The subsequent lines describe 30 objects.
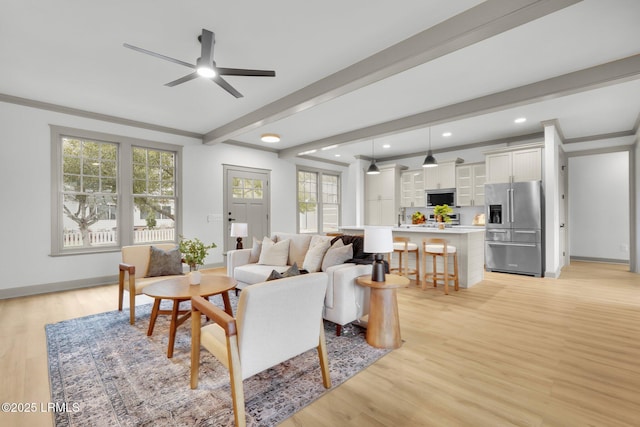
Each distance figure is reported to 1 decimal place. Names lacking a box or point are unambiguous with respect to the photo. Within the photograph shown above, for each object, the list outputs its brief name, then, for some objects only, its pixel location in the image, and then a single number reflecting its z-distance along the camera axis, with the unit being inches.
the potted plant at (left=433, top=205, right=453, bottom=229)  207.3
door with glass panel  252.7
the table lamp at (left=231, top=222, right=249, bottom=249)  182.2
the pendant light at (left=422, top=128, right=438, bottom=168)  223.5
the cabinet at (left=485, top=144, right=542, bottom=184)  218.7
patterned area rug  67.6
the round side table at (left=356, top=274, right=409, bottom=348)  101.0
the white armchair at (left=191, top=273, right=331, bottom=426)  61.1
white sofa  108.0
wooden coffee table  96.9
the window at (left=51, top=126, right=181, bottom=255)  179.2
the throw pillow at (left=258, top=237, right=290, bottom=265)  154.6
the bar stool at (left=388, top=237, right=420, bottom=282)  192.2
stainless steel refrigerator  211.3
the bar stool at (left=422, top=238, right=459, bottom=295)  171.3
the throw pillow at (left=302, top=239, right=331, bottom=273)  130.5
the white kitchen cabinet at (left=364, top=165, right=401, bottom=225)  310.2
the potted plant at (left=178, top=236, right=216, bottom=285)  112.3
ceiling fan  103.7
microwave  282.2
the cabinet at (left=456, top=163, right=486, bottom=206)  265.3
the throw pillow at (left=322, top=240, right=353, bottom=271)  123.0
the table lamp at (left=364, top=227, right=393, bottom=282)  101.6
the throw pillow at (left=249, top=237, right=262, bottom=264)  168.1
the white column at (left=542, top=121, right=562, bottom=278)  202.5
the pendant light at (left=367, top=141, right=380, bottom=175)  266.5
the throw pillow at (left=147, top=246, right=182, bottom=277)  138.6
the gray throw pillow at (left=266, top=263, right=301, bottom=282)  101.6
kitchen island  181.9
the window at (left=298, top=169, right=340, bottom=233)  318.0
